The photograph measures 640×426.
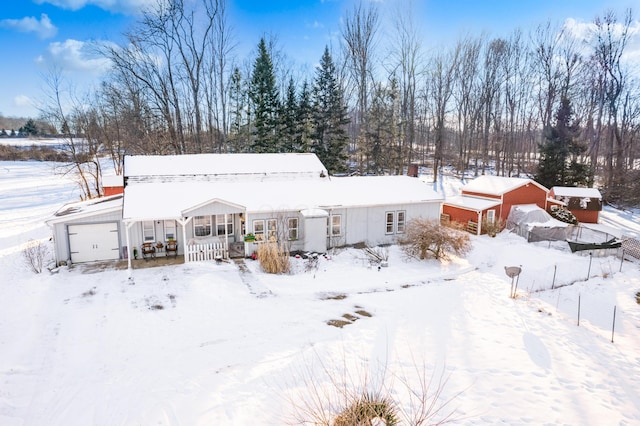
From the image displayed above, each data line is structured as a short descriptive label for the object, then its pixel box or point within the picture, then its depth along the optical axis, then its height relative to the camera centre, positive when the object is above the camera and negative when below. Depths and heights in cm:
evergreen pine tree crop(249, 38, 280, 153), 2975 +491
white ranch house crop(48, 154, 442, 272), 1438 -199
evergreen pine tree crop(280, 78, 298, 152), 3011 +352
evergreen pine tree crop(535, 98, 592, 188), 2734 +66
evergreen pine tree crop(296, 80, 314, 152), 2870 +353
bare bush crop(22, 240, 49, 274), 1350 -375
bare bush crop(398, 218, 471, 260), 1520 -334
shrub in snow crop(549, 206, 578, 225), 2222 -329
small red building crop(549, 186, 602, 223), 2364 -267
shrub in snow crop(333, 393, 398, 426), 523 -380
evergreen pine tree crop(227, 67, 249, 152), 3166 +428
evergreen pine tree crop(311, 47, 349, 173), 2914 +356
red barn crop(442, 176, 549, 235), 2091 -230
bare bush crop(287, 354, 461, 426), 546 -417
